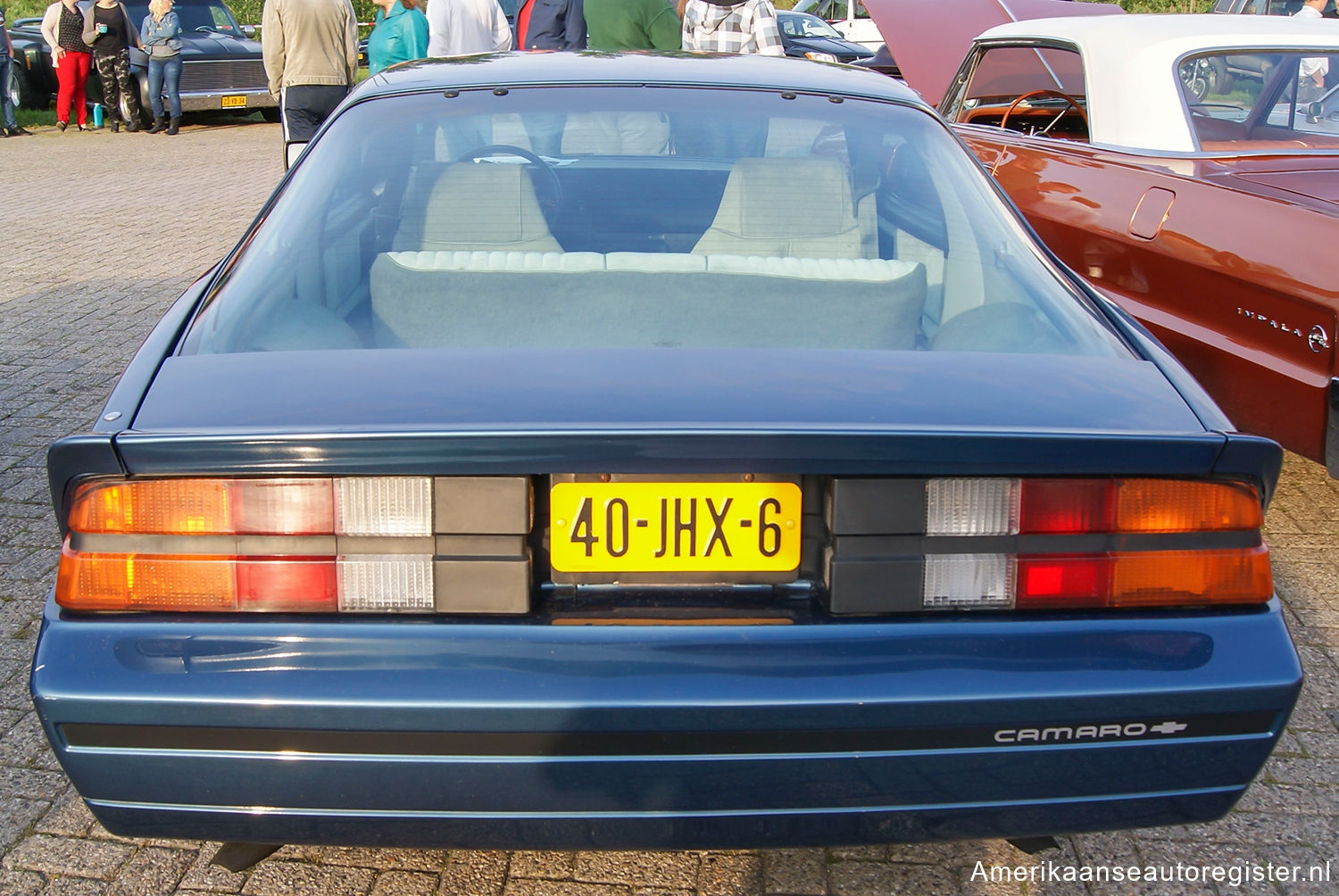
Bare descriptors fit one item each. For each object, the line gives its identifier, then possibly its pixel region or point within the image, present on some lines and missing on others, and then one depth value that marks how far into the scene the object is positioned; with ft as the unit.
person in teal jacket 26.91
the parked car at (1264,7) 39.04
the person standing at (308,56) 27.86
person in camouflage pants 49.70
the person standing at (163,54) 49.78
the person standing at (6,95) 48.60
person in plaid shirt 22.04
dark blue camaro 5.35
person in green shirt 23.73
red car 10.82
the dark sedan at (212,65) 52.70
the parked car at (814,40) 54.95
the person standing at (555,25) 26.86
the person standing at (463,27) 26.53
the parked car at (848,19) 62.85
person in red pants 50.06
